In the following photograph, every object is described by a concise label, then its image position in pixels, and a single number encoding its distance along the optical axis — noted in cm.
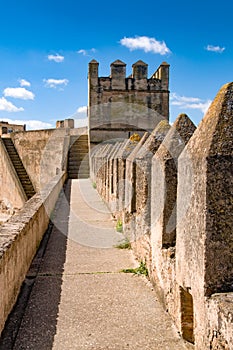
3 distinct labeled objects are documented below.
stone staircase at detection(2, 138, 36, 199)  2138
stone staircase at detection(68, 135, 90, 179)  2030
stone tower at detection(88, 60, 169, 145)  2180
